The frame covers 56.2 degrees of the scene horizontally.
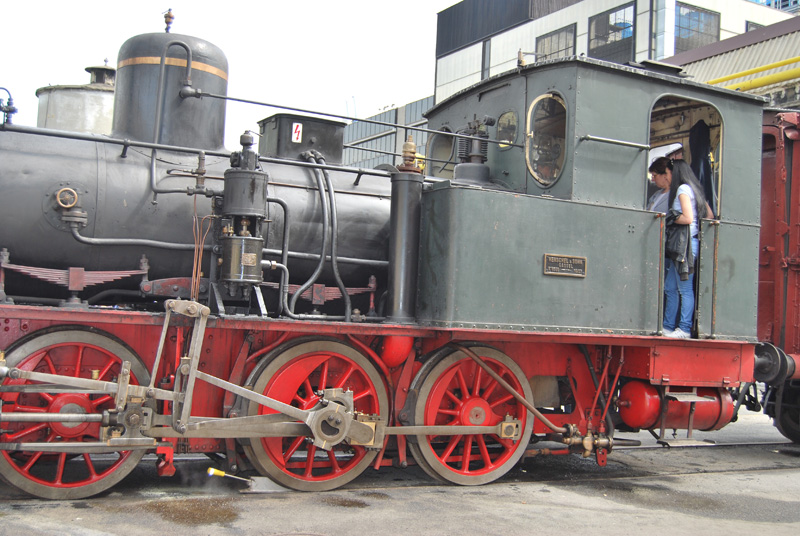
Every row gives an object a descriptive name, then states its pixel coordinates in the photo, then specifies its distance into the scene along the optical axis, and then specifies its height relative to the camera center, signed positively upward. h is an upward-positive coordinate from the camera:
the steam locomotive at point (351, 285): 4.59 +0.17
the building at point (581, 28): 23.55 +10.21
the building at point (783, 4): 42.91 +20.09
